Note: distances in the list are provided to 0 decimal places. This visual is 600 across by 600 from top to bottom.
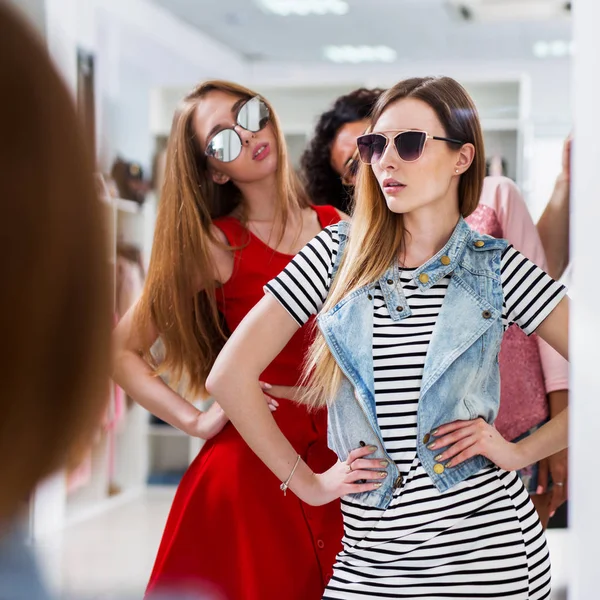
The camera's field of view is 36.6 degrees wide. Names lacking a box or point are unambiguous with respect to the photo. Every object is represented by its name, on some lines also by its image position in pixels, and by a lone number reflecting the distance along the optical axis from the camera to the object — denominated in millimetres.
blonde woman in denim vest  1493
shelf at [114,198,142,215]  5947
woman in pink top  2088
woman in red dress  1905
